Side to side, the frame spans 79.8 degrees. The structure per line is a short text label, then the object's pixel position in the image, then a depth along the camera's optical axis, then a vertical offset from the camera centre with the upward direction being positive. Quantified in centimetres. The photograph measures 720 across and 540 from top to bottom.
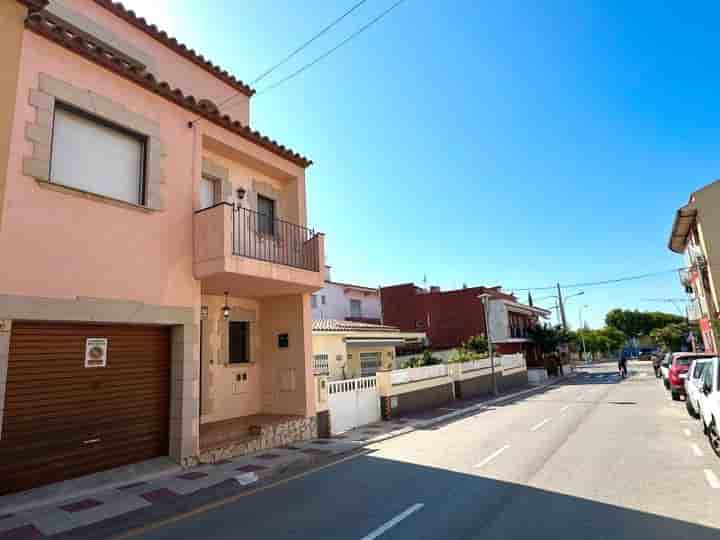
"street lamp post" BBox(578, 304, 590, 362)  6669 -37
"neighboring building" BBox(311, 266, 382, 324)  3253 +405
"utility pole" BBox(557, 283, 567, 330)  4209 +280
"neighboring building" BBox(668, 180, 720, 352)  2430 +516
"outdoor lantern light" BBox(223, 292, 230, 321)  1052 +120
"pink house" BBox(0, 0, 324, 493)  647 +184
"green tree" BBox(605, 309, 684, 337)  8100 +291
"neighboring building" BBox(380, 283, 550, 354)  3591 +295
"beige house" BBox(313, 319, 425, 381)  2067 +32
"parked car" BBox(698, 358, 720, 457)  762 -134
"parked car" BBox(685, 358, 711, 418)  1060 -140
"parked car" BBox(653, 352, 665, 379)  3041 -213
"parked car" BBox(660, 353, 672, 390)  1983 -161
